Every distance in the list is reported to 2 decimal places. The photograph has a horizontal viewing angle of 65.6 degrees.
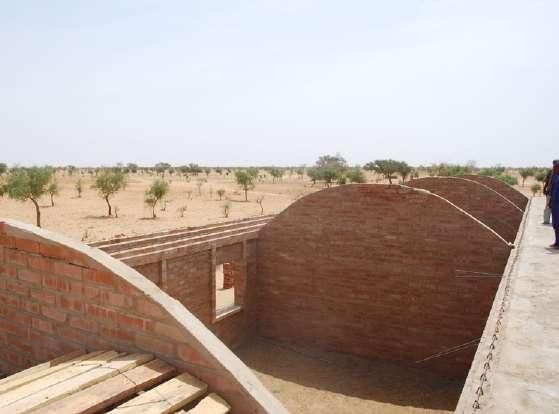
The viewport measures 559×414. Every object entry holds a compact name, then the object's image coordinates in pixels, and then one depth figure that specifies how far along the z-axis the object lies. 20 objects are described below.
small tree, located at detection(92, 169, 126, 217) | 27.58
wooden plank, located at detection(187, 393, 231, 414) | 2.29
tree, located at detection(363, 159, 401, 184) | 47.24
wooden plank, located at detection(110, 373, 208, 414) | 2.28
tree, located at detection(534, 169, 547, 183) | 45.83
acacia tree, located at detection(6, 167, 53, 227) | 20.77
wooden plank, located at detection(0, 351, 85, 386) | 2.71
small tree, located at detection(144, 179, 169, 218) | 27.94
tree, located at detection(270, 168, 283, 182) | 66.03
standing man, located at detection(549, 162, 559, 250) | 7.05
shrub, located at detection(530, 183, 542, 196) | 34.78
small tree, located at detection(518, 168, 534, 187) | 53.56
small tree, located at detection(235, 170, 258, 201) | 39.27
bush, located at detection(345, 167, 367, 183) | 46.06
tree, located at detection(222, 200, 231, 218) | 27.91
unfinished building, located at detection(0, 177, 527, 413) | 8.98
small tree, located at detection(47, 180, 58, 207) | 28.29
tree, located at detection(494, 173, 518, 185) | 42.81
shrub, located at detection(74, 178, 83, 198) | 36.81
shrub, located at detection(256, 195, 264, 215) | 31.92
